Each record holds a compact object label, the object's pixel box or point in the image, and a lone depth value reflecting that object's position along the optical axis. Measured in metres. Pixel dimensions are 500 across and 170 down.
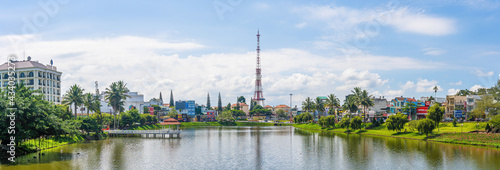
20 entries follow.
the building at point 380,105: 155.25
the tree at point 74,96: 93.19
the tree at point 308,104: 168.38
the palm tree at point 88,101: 99.82
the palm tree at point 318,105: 153.88
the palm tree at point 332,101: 138.25
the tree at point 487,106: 92.12
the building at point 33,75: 118.44
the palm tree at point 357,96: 114.25
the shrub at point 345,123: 114.94
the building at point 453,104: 121.62
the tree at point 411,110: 117.88
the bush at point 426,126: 81.00
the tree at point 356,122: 109.62
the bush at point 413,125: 86.81
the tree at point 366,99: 113.14
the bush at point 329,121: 128.75
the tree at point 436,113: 86.56
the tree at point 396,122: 92.38
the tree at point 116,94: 110.25
